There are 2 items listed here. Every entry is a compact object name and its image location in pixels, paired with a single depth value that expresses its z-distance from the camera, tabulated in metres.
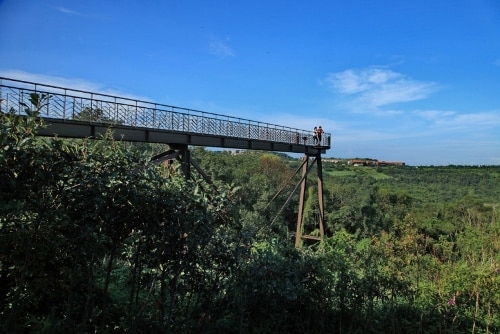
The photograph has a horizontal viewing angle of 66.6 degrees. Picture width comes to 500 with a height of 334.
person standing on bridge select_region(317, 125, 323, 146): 18.42
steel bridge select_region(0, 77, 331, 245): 7.41
